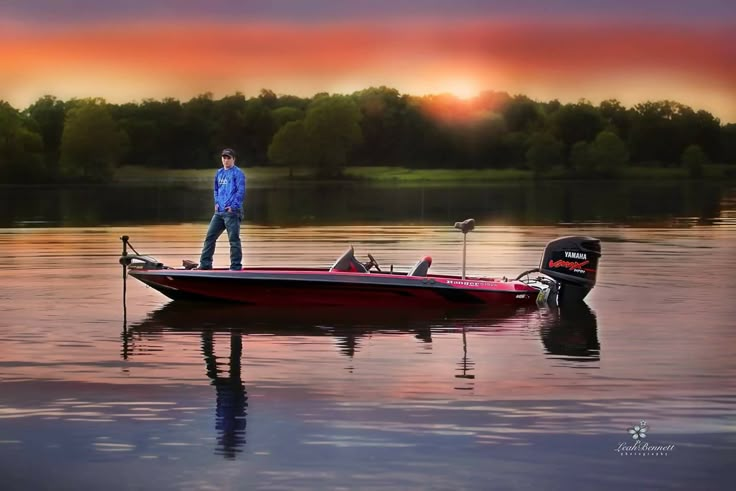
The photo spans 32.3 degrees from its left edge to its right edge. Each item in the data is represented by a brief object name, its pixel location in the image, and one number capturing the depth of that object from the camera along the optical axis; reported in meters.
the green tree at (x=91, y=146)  183.62
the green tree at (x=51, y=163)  169.62
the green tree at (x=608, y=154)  186.00
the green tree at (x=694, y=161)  181.88
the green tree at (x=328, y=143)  196.88
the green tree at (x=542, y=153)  186.75
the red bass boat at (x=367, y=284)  20.33
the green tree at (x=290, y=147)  196.12
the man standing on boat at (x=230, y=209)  20.84
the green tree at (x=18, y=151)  163.50
